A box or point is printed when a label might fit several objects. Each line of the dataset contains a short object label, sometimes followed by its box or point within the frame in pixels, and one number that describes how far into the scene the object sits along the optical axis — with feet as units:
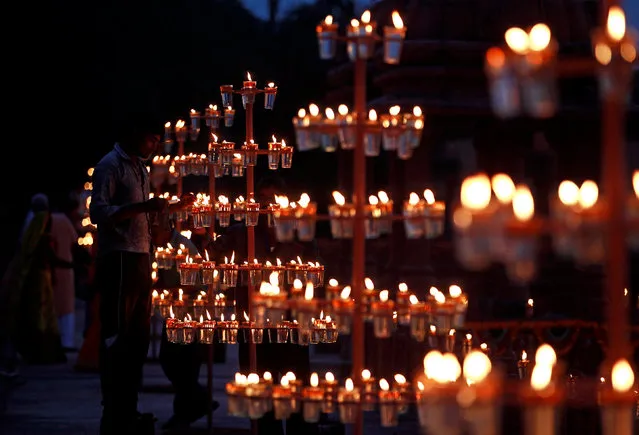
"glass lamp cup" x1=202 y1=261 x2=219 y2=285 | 54.83
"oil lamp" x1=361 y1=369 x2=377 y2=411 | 36.75
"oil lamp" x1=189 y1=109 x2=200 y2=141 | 63.30
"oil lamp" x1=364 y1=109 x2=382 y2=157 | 37.76
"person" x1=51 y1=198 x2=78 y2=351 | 108.53
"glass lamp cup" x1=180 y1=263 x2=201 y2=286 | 55.15
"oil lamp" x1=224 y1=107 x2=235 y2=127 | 59.57
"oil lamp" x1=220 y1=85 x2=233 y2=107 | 58.32
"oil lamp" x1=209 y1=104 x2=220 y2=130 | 61.45
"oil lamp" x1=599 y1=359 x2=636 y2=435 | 26.37
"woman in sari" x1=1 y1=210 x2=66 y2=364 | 94.81
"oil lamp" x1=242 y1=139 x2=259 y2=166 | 56.19
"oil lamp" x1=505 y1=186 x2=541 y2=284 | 25.93
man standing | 55.75
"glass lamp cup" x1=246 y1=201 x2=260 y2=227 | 55.51
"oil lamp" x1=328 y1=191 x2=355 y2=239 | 37.72
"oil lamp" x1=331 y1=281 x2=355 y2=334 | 36.15
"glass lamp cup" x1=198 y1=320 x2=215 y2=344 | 54.99
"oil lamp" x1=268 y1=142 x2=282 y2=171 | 54.26
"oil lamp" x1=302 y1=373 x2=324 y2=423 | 36.25
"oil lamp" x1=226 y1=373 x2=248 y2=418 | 35.91
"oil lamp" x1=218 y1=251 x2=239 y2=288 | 54.43
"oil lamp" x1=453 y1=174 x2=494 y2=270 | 26.11
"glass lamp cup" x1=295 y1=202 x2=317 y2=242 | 37.35
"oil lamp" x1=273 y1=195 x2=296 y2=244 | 37.98
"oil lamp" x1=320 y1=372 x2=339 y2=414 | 36.45
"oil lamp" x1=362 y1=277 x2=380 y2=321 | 37.07
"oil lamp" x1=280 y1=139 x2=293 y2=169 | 54.47
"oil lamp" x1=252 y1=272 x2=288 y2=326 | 35.77
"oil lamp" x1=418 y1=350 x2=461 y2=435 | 27.79
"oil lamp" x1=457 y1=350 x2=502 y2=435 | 26.79
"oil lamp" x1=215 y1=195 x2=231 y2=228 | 55.63
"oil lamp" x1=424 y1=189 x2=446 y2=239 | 37.52
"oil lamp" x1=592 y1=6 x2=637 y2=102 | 26.37
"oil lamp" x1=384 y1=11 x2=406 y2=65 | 38.78
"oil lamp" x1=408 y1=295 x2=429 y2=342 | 37.33
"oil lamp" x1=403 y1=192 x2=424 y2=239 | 37.56
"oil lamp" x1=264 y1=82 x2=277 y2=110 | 55.27
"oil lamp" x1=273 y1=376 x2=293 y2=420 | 36.27
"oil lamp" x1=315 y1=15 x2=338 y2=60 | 38.18
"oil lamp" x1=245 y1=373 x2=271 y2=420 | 35.91
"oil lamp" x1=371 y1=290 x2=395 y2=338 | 37.03
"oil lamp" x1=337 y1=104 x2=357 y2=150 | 37.50
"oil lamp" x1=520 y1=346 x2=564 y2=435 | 26.39
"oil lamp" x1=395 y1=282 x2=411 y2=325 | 37.58
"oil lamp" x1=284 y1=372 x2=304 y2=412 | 36.27
